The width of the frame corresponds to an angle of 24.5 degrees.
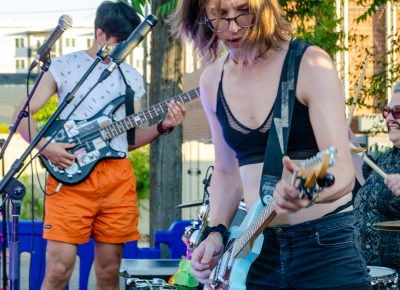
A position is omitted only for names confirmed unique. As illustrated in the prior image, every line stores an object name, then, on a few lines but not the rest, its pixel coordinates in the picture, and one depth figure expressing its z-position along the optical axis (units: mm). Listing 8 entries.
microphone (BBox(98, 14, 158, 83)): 4496
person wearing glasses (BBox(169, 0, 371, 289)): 2826
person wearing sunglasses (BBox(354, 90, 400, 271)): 5648
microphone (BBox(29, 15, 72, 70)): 4543
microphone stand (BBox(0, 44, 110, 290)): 4449
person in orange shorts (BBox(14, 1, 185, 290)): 5504
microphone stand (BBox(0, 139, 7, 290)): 4934
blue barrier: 6789
